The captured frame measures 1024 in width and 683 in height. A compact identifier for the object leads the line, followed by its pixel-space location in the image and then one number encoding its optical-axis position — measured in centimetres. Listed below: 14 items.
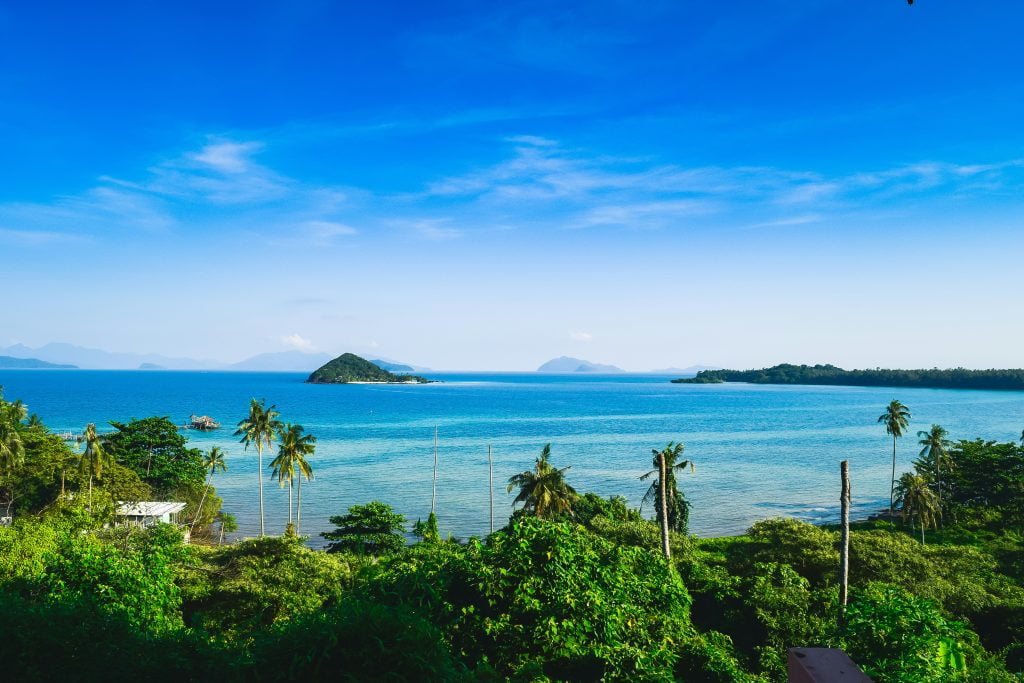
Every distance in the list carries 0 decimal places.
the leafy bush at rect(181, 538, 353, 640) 1957
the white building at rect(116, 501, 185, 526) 4132
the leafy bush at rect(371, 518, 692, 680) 1065
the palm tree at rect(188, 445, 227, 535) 4572
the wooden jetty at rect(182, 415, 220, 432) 10725
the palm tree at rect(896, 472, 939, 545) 4359
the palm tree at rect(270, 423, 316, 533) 4347
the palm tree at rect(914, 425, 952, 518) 5391
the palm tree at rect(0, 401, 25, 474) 3712
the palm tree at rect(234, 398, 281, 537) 4562
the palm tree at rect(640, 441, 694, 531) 3666
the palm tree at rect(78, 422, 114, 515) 3851
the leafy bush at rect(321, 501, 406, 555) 3562
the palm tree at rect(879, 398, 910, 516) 5550
